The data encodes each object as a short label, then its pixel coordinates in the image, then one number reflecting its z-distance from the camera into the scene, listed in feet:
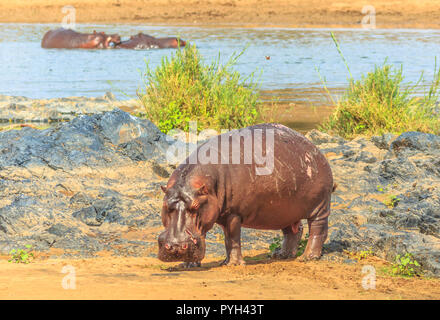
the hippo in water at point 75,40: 164.76
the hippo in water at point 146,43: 162.61
